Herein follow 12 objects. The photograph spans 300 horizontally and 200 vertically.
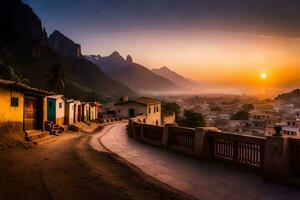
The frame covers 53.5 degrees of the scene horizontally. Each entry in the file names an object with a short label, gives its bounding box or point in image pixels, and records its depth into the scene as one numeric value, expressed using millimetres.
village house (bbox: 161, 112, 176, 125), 77344
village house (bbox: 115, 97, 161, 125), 63531
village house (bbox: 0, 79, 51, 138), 19109
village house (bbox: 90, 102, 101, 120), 56750
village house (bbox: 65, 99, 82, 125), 41656
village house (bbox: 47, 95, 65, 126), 36312
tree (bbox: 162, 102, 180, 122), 110788
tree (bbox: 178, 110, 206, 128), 85450
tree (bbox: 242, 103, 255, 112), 190750
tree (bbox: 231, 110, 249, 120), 142250
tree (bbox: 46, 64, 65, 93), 67431
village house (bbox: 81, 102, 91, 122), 50906
